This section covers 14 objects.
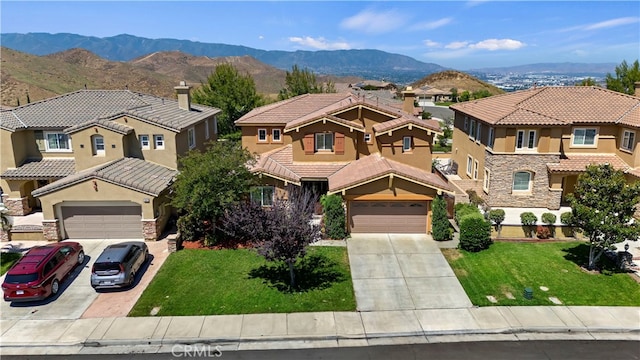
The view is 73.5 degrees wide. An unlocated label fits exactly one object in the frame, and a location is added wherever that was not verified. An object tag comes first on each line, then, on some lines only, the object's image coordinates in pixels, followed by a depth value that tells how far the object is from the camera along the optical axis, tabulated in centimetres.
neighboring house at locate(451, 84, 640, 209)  2633
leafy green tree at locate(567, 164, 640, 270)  1862
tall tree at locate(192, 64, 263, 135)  4703
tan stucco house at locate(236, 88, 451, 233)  2342
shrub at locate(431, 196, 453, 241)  2305
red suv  1678
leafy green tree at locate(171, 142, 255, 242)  2141
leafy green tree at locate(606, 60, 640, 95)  4156
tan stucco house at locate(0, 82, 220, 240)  2283
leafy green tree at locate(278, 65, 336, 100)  5603
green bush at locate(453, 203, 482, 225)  2408
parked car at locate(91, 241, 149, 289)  1788
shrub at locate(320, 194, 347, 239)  2323
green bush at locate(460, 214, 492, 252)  2166
